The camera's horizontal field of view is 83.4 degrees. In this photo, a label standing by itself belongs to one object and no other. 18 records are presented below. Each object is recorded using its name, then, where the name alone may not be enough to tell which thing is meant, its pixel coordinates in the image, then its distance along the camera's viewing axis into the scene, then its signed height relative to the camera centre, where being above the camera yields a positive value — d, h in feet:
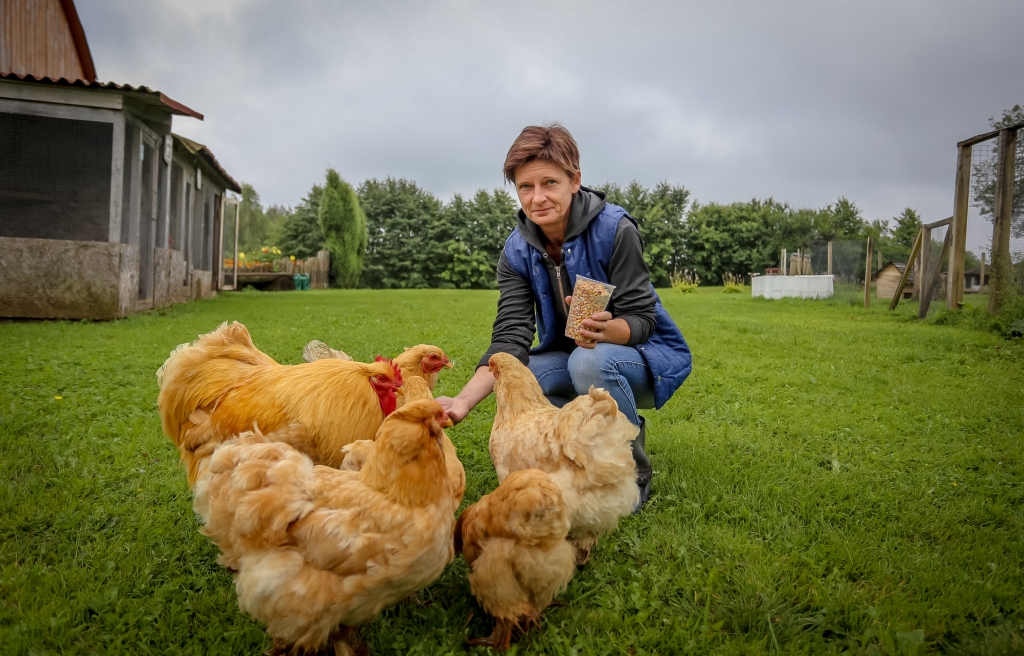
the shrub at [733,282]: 71.98 +3.79
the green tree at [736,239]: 85.66 +10.59
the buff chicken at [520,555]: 6.88 -3.13
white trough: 52.34 +2.32
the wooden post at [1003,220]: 27.02 +4.80
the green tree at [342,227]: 83.15 +9.38
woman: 9.75 +0.09
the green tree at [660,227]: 82.02 +11.30
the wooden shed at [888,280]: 52.16 +3.30
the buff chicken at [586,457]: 7.89 -2.21
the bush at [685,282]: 72.84 +3.57
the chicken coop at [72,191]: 27.20 +4.43
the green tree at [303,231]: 104.00 +10.67
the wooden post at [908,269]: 37.04 +3.10
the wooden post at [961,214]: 30.30 +5.56
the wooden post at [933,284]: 31.99 +1.95
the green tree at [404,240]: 93.91 +9.16
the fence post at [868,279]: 41.83 +2.64
